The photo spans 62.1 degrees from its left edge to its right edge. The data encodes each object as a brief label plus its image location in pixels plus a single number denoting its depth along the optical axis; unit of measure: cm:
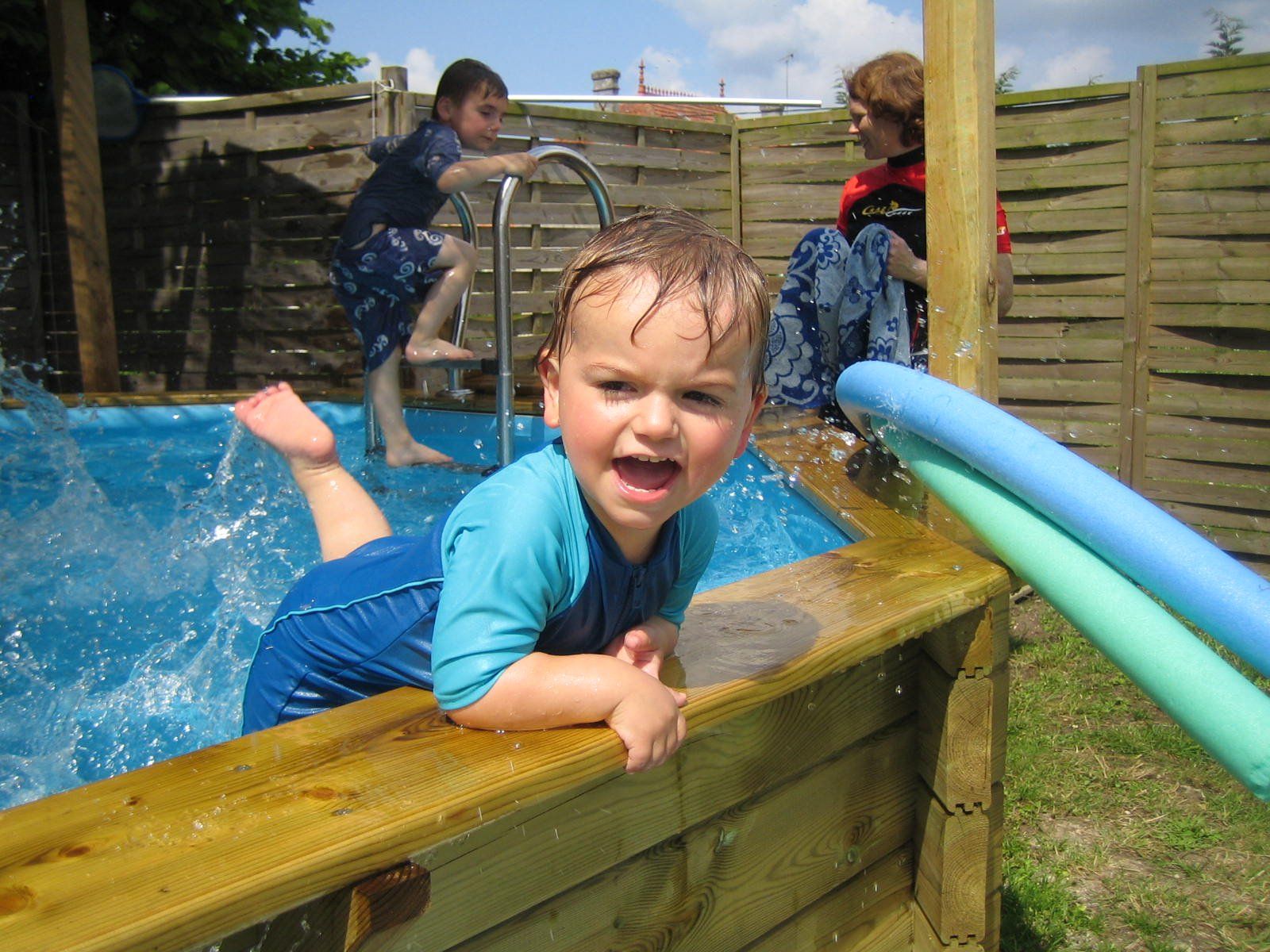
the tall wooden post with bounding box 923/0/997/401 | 262
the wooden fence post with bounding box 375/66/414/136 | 666
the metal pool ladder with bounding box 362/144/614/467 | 377
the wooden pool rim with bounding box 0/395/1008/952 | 105
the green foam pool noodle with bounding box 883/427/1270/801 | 155
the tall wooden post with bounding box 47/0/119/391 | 611
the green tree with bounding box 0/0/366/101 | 755
